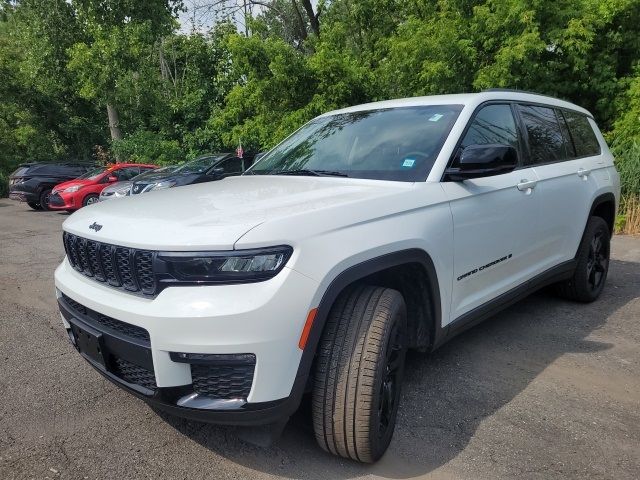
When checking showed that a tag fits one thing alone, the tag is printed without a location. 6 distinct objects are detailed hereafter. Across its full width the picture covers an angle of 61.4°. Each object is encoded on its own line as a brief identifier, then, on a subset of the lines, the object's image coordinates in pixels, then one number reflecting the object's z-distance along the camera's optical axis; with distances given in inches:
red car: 559.8
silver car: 478.6
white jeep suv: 85.0
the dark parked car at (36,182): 631.8
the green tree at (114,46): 746.2
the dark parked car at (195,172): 444.8
